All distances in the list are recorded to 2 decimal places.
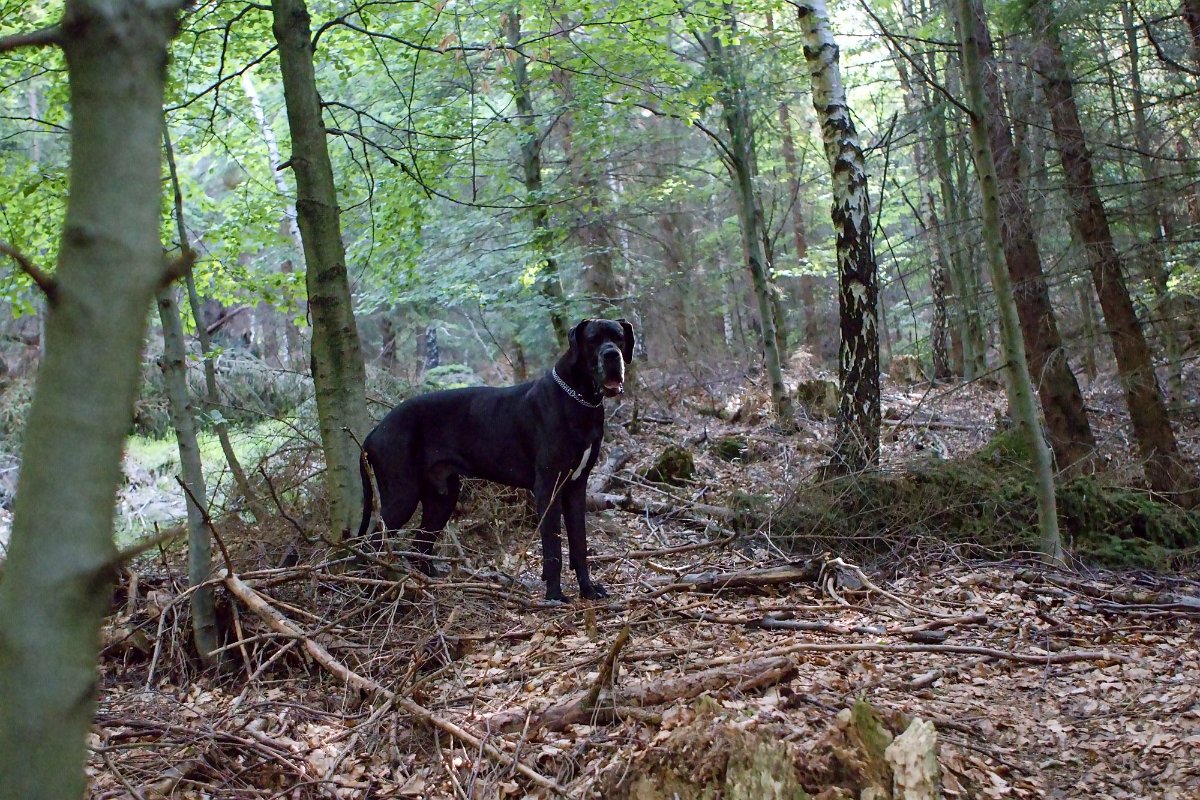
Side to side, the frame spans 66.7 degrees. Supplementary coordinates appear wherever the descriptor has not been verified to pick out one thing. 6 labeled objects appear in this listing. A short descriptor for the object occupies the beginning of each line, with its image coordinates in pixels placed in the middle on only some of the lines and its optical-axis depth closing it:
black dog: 5.96
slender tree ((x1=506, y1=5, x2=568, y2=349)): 12.40
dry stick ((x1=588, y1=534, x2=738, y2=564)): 6.41
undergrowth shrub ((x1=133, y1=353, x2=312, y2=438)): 12.82
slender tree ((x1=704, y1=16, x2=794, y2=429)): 12.27
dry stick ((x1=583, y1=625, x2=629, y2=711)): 3.77
